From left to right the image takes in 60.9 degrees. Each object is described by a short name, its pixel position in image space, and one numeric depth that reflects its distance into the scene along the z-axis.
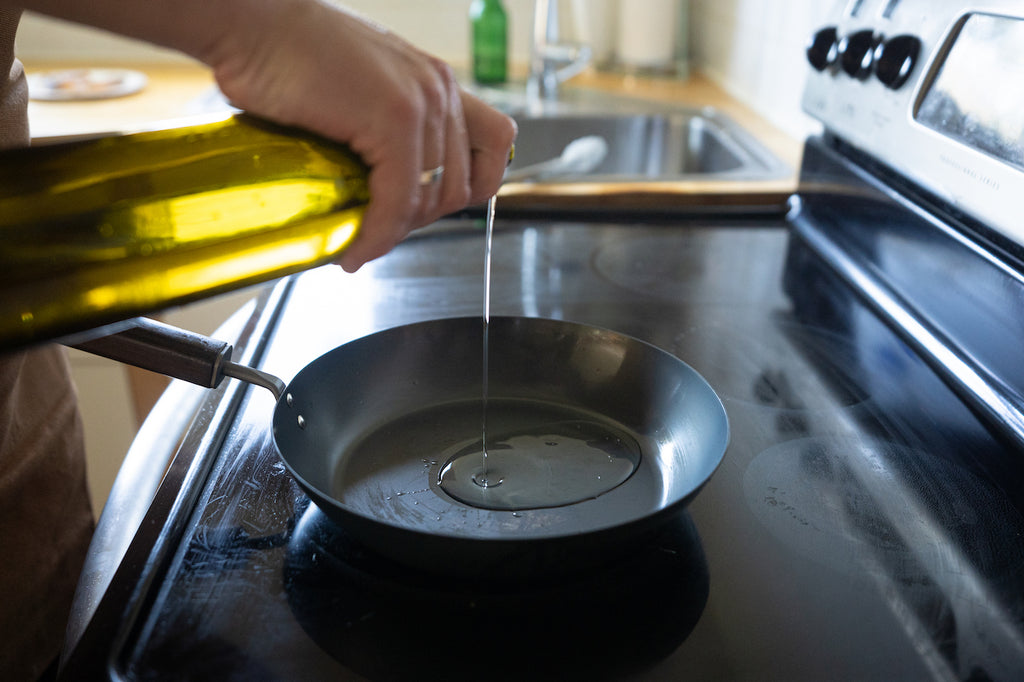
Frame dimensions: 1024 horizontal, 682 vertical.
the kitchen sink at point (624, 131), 1.46
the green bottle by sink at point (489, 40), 1.68
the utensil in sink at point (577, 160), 1.31
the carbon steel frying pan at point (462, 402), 0.40
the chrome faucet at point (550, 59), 1.64
